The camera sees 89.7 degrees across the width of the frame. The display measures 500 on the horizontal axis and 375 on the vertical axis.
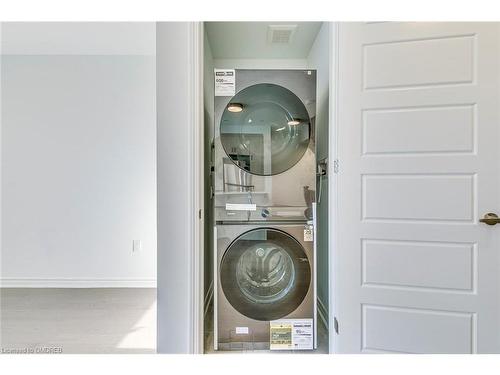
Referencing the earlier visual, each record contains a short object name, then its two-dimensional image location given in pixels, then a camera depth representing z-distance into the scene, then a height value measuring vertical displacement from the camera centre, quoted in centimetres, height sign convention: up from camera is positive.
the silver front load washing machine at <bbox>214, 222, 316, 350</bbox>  160 -73
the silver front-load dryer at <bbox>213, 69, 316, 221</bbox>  160 +19
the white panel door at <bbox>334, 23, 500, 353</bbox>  128 -3
